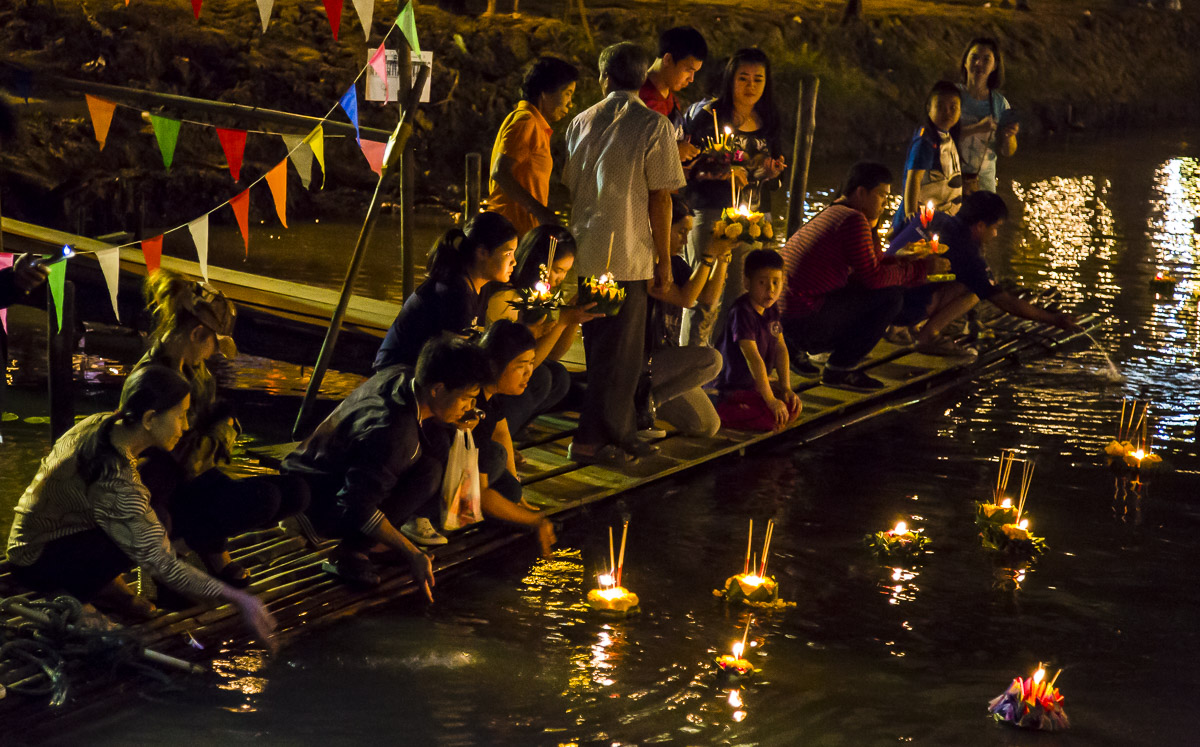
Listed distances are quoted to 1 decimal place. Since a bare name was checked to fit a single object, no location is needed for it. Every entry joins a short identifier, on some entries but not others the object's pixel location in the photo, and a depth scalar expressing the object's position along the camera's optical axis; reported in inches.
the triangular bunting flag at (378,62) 544.2
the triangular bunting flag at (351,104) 544.4
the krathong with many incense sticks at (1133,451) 591.8
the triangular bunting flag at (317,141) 527.2
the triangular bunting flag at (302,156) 534.3
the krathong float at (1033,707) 358.0
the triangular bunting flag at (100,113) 537.3
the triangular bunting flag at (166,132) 547.8
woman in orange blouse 523.8
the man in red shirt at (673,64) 554.9
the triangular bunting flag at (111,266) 456.1
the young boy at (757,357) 592.4
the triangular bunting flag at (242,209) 515.8
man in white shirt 517.7
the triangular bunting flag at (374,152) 578.6
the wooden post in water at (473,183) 652.1
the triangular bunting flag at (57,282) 458.0
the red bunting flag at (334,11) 476.7
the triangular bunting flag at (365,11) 482.7
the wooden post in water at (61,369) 504.1
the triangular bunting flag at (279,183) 527.2
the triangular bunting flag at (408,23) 525.0
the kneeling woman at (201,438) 388.5
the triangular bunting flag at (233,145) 547.2
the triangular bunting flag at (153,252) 486.6
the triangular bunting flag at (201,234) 490.6
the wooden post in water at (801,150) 864.9
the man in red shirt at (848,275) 661.3
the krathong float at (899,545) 487.2
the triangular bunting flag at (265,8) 468.9
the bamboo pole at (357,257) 538.9
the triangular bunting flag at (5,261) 459.7
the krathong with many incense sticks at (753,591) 435.5
